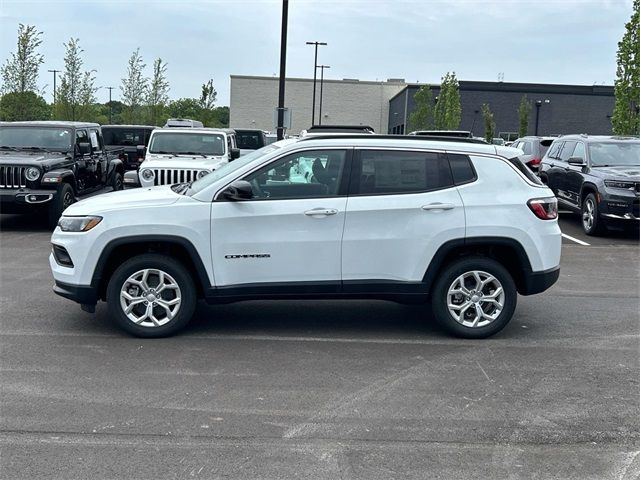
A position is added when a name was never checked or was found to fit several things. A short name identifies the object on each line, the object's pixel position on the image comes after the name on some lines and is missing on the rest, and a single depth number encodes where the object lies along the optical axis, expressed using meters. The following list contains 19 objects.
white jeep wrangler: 13.70
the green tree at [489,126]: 46.22
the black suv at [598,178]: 12.79
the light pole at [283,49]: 18.48
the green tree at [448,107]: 46.53
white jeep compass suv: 6.34
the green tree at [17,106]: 24.44
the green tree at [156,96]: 37.06
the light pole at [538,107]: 52.26
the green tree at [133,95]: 36.22
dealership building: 55.22
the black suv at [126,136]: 23.44
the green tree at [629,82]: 23.14
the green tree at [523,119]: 46.63
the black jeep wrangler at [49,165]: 12.46
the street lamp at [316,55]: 54.03
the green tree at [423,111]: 49.47
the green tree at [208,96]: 43.94
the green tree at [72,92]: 31.22
